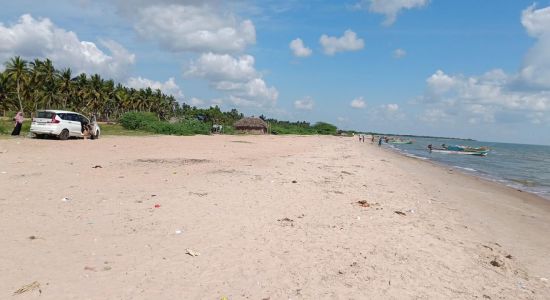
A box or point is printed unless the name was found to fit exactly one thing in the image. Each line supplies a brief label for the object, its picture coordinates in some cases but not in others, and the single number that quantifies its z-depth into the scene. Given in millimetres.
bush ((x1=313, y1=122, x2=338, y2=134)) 146000
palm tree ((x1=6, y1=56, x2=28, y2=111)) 57406
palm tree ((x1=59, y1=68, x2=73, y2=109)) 69688
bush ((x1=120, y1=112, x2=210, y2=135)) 43812
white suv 20141
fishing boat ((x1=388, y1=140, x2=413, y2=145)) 113075
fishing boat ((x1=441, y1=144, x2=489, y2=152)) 62244
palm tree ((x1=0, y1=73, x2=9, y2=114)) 61434
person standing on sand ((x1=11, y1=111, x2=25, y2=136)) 21308
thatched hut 82812
